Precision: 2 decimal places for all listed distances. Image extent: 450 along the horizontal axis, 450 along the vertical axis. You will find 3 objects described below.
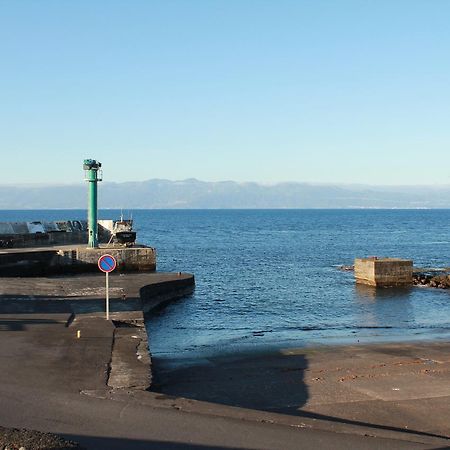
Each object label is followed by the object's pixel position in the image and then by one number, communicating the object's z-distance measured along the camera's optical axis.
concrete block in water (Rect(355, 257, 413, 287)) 42.66
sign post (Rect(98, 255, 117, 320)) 20.05
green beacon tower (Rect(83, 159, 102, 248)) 45.75
